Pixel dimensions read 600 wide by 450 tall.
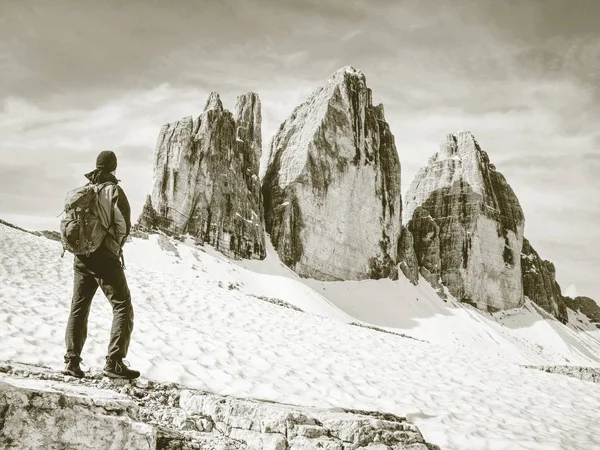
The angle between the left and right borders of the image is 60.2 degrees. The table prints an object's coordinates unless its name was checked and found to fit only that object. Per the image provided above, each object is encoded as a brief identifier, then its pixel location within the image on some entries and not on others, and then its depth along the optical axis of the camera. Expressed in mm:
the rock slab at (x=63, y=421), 2516
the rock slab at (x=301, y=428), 3410
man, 4609
